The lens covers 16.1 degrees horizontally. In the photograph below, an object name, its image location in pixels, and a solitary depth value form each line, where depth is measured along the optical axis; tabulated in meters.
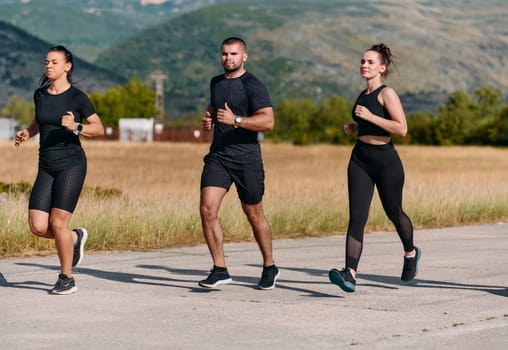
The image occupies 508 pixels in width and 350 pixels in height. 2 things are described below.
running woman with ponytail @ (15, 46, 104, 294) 13.88
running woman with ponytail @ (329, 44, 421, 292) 13.94
